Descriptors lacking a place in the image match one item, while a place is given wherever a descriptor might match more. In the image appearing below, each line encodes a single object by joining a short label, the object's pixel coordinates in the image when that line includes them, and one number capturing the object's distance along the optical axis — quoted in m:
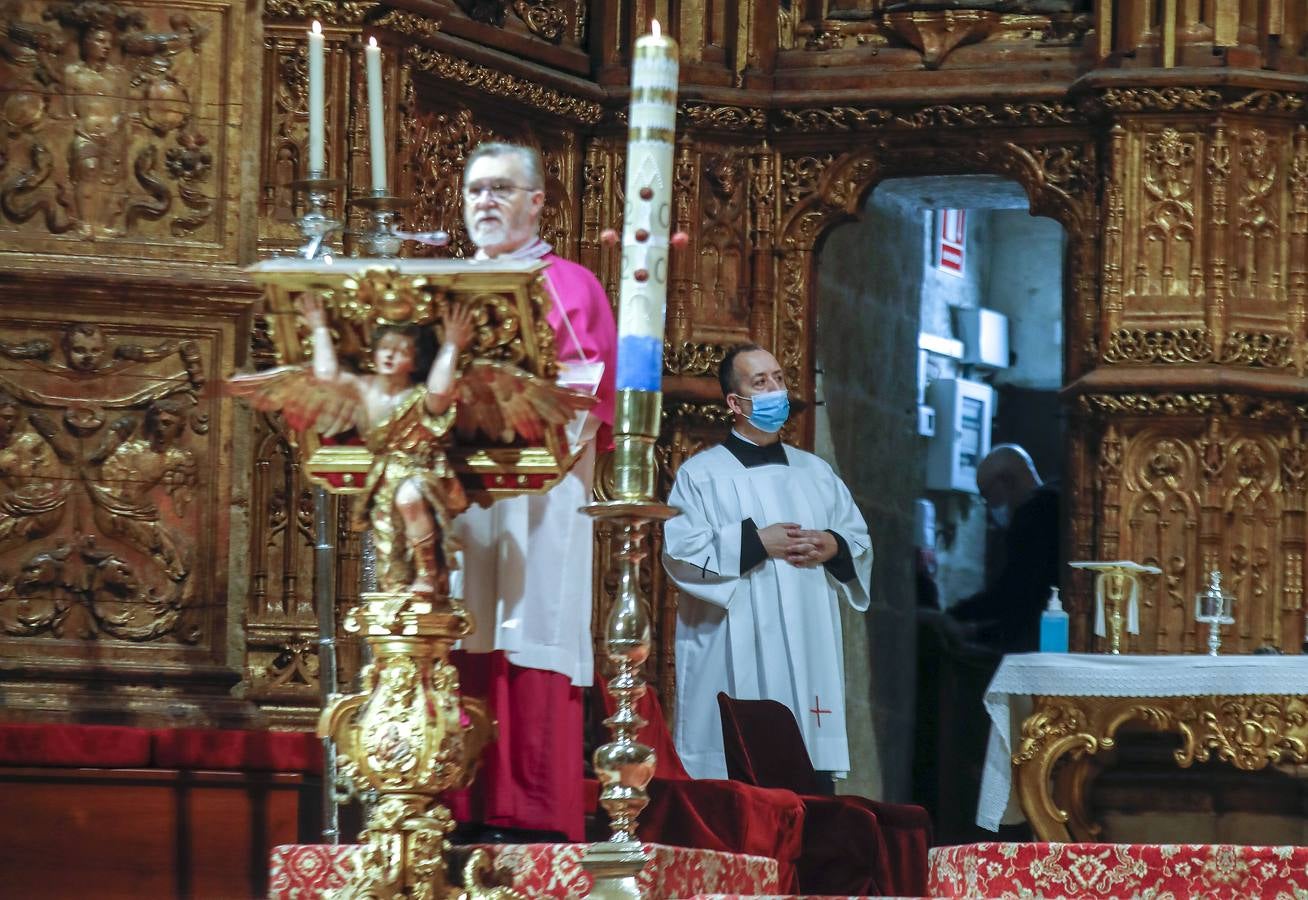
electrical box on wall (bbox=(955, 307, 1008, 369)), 24.59
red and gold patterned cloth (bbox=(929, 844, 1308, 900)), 9.30
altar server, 16.69
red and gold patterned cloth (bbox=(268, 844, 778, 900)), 8.74
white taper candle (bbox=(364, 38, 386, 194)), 12.16
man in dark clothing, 21.09
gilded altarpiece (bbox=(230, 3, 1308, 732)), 18.03
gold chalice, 17.02
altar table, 15.66
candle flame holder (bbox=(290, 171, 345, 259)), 11.85
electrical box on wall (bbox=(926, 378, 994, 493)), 23.08
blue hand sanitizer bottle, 17.17
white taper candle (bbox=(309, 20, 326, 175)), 12.03
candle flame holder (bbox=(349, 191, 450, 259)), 11.97
